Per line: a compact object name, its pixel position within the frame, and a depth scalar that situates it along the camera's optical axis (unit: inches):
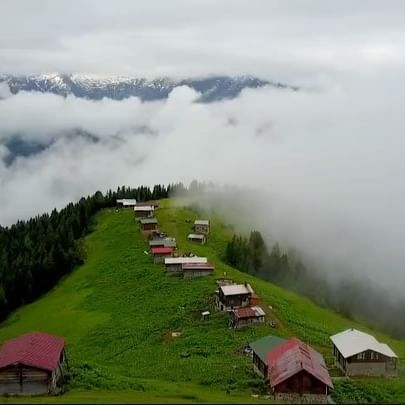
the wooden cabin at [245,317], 4227.4
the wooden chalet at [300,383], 2815.0
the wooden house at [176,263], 5733.3
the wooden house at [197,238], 7126.0
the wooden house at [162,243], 6500.5
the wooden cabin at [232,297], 4562.0
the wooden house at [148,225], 7372.1
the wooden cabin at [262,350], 3129.9
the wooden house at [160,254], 6186.0
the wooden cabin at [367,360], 3452.3
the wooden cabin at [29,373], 2792.8
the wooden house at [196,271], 5585.6
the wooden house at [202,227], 7377.0
